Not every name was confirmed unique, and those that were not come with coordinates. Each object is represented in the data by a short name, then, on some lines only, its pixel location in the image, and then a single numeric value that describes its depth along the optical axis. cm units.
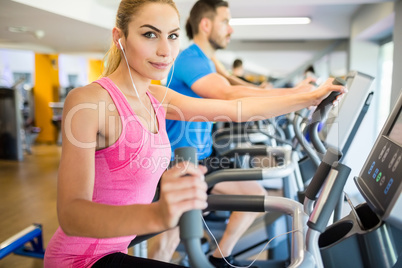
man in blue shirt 177
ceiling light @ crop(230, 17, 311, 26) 593
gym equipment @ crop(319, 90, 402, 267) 67
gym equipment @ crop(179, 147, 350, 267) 56
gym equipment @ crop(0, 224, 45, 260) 222
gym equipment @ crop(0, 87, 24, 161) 646
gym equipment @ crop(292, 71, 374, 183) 114
